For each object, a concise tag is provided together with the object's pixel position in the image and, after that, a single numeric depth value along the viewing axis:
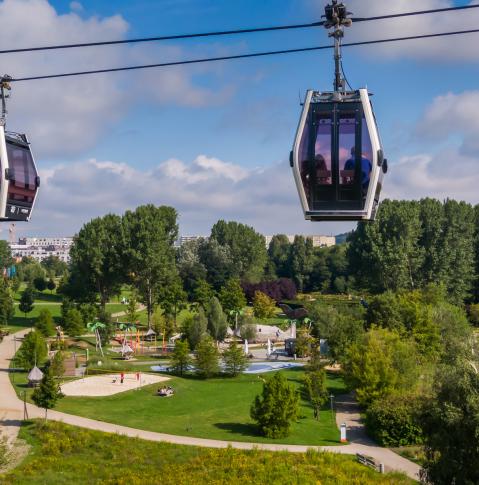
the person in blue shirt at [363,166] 11.23
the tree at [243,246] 100.81
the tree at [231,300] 74.56
